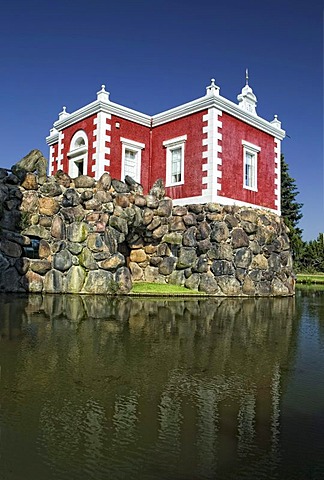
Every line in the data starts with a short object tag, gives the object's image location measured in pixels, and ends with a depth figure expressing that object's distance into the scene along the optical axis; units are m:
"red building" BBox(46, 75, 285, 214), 15.27
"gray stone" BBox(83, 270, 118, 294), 12.44
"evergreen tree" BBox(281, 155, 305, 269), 35.28
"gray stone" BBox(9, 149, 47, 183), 12.67
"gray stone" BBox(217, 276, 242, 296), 14.39
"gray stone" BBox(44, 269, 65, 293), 12.28
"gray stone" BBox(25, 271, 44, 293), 12.08
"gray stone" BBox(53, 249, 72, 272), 12.48
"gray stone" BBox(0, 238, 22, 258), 11.95
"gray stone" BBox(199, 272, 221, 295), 14.18
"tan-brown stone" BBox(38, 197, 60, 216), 12.57
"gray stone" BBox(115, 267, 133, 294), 12.63
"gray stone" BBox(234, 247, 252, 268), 14.81
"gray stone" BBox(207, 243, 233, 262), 14.43
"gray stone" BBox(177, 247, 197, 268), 14.67
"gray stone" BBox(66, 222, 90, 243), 12.80
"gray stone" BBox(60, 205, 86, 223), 12.80
